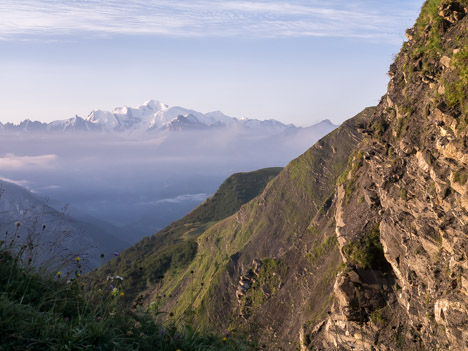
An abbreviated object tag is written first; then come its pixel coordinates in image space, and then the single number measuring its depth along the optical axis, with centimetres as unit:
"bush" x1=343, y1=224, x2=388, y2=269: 2186
